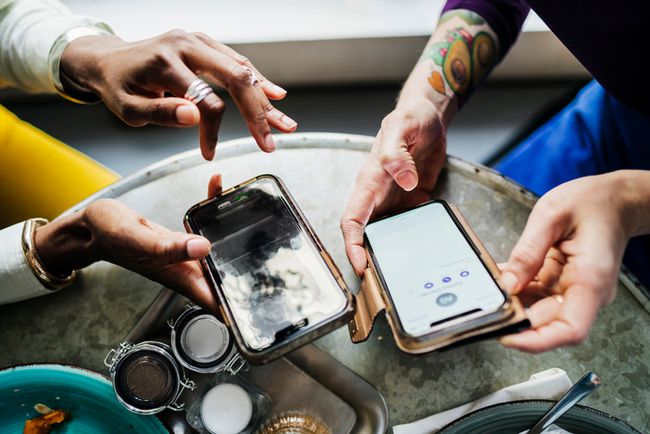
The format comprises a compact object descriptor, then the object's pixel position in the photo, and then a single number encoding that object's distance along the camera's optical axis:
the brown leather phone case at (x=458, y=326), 0.48
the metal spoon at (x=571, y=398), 0.53
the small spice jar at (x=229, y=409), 0.57
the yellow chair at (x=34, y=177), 0.83
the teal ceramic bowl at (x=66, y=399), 0.58
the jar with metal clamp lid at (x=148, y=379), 0.56
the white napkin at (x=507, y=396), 0.57
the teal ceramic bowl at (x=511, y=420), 0.54
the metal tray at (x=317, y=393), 0.58
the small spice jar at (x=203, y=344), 0.58
